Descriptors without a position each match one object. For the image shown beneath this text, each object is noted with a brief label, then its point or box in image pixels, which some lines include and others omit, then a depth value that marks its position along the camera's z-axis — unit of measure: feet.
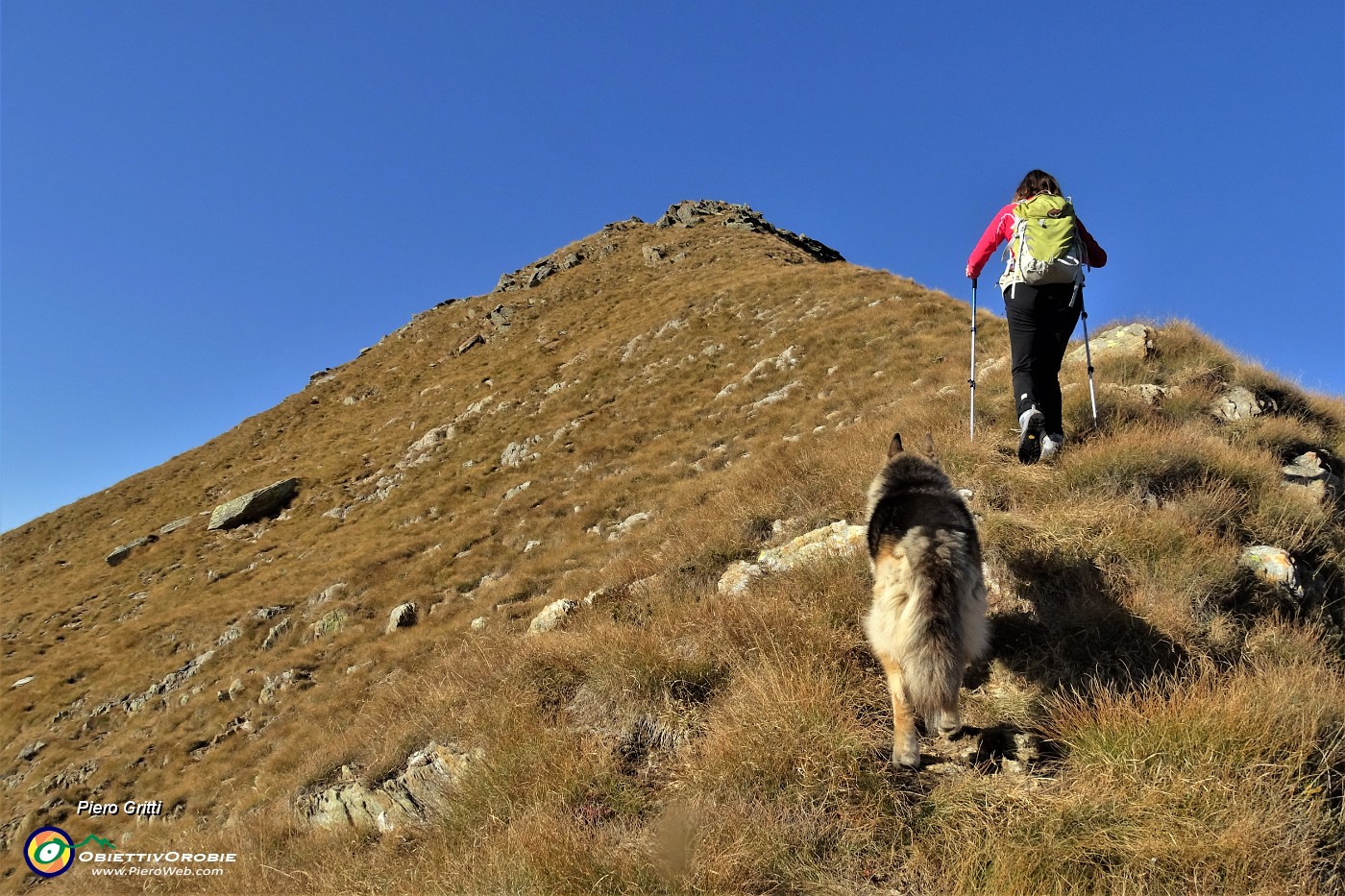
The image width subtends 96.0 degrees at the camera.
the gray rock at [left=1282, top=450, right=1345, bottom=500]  20.13
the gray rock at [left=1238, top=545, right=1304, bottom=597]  15.98
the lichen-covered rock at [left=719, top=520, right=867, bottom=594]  19.60
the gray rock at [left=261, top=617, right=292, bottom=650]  54.39
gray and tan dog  10.96
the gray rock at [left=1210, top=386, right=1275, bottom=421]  25.26
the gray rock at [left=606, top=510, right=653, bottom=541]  46.42
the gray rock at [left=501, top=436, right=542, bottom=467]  74.02
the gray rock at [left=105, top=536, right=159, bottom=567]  91.91
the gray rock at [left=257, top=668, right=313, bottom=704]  45.85
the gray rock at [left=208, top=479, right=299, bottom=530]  91.50
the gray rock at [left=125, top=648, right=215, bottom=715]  52.49
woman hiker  21.65
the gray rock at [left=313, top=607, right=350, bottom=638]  52.07
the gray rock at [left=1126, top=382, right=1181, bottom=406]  25.62
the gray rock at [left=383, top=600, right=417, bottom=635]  47.88
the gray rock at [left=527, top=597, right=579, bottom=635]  26.35
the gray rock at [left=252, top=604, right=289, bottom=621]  57.98
